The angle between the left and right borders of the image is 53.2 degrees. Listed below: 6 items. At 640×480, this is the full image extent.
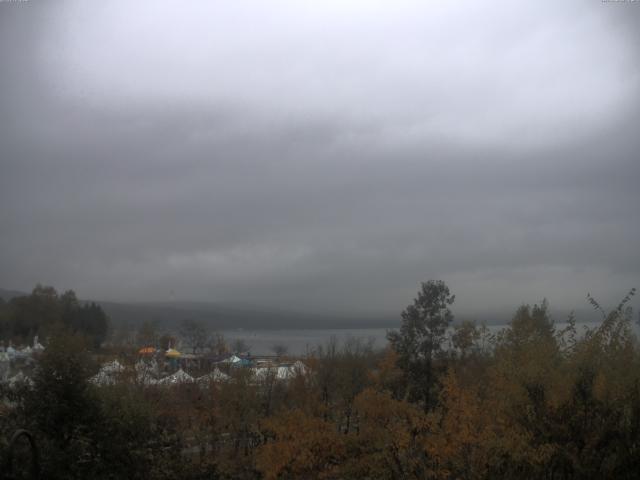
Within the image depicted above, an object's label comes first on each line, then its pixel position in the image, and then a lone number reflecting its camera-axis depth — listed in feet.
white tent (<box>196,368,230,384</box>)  111.34
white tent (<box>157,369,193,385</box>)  116.61
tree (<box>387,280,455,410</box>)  106.22
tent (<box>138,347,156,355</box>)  134.44
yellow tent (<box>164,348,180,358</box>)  173.17
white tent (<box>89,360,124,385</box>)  90.29
